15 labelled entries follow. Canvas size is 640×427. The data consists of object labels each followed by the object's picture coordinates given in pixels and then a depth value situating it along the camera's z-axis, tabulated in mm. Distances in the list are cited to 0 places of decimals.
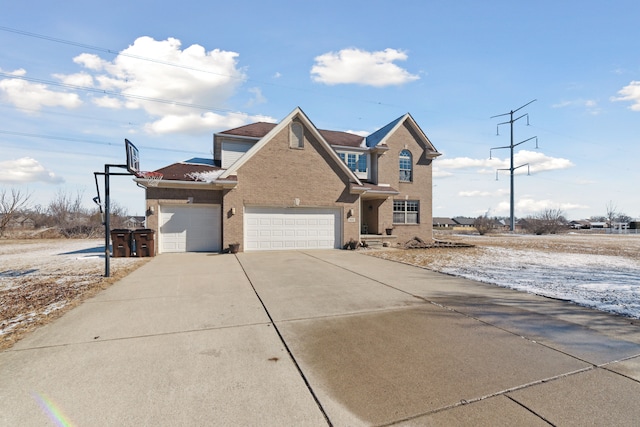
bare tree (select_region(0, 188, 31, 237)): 24847
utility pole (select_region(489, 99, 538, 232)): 47500
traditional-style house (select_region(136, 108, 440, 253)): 15484
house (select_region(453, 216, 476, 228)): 103362
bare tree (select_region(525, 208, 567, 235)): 47688
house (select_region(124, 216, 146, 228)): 35478
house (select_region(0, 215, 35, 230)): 30059
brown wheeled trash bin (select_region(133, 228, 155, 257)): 13859
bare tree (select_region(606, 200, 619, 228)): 70994
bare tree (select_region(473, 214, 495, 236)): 44750
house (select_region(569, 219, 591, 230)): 116462
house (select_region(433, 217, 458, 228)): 103688
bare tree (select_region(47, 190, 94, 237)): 30969
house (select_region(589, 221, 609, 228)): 103112
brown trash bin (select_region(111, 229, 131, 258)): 13695
